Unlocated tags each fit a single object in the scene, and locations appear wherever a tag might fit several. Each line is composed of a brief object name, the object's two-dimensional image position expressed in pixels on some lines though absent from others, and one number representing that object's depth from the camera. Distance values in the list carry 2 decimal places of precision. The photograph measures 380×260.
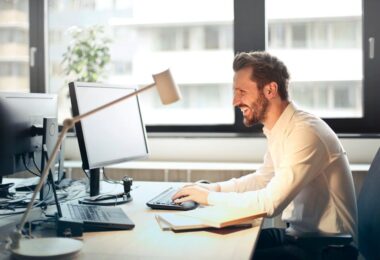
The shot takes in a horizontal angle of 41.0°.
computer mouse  1.94
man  1.77
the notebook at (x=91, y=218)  1.59
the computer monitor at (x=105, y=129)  1.94
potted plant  3.47
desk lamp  1.34
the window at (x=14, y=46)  3.67
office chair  1.62
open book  1.64
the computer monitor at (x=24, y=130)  1.92
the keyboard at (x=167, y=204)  1.95
